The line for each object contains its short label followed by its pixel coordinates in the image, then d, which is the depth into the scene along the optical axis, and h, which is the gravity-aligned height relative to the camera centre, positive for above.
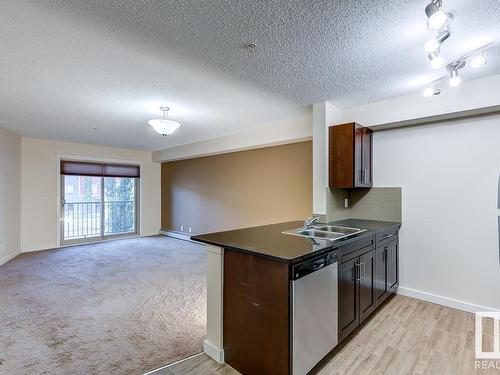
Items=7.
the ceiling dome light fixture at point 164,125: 3.49 +0.86
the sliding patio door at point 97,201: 6.34 -0.32
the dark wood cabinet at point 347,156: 3.14 +0.41
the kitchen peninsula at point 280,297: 1.68 -0.80
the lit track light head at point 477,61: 1.97 +0.97
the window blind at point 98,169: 6.29 +0.51
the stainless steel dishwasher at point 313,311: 1.69 -0.86
